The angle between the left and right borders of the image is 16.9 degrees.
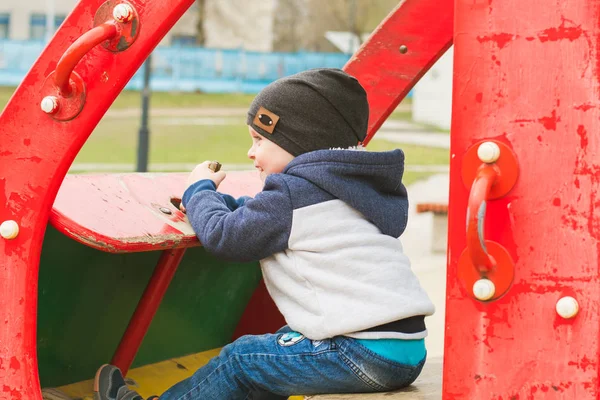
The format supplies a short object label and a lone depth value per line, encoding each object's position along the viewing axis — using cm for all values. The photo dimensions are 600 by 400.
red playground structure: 220
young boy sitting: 269
